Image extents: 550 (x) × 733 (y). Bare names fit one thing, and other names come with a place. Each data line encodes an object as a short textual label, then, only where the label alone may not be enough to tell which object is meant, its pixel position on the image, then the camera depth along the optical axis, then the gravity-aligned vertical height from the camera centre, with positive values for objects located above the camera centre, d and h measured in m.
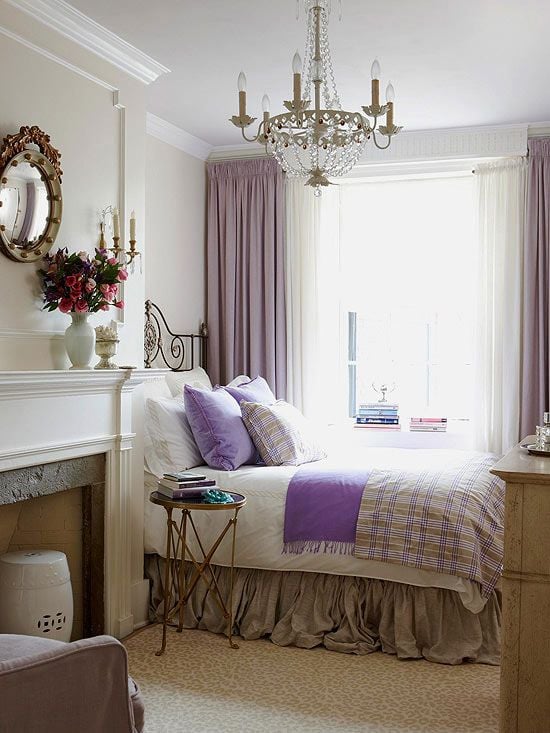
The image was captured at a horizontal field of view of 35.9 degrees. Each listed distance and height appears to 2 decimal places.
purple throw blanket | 3.76 -0.68
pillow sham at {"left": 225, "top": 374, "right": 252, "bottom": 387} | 5.19 -0.12
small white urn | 3.70 +0.07
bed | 3.59 -1.02
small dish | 2.80 -0.30
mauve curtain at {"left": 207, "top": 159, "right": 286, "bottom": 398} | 5.88 +0.63
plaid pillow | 4.34 -0.39
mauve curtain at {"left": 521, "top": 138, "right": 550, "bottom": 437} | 5.29 +0.46
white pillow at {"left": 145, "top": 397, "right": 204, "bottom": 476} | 4.22 -0.40
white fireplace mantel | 3.17 -0.29
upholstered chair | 1.50 -0.62
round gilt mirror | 3.25 +0.66
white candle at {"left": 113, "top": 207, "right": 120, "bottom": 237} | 3.81 +0.61
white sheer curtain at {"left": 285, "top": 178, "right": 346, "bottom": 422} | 5.86 +0.44
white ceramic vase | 3.51 +0.08
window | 5.78 +0.49
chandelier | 3.00 +0.87
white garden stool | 3.23 -0.91
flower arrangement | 3.45 +0.33
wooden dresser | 2.45 -0.70
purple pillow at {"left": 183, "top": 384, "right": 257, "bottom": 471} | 4.23 -0.36
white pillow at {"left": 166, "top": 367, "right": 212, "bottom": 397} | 5.06 -0.12
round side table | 3.69 -0.91
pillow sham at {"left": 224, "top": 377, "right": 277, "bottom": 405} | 4.75 -0.18
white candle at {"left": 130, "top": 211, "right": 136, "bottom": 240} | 3.87 +0.61
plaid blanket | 3.56 -0.70
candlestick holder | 3.80 +0.50
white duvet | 3.63 -0.82
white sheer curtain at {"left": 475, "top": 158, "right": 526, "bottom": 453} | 5.38 +0.38
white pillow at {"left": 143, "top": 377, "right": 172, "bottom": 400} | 4.64 -0.16
